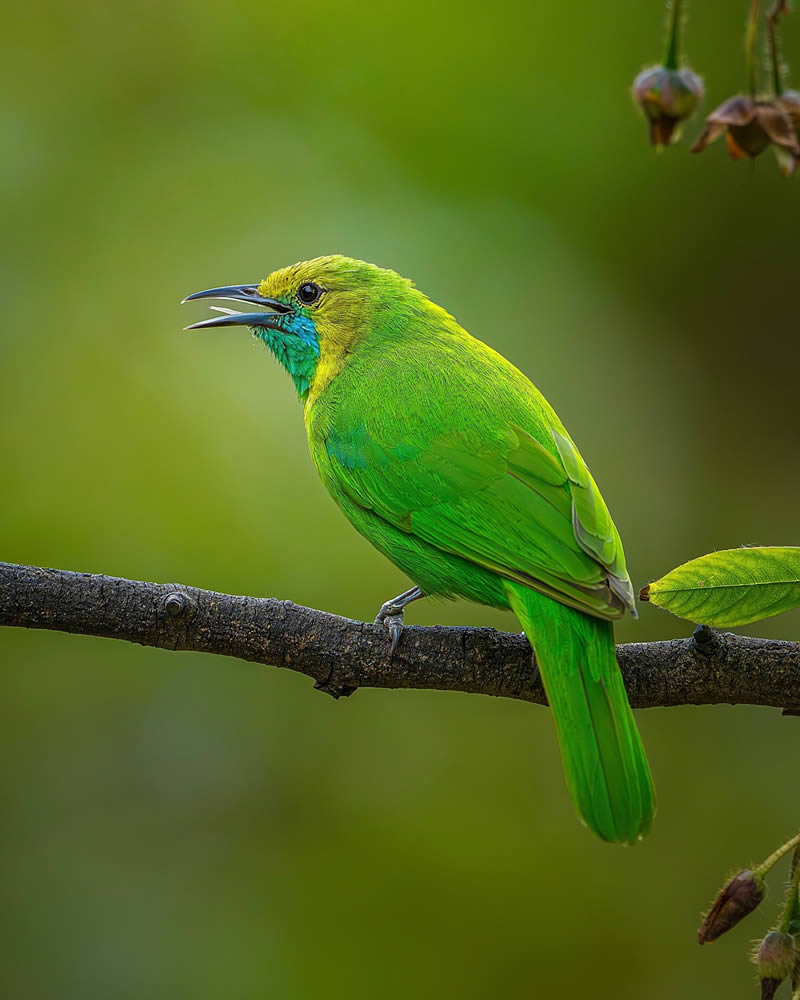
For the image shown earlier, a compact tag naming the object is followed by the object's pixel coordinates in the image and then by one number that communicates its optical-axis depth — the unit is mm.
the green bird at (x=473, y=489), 5406
